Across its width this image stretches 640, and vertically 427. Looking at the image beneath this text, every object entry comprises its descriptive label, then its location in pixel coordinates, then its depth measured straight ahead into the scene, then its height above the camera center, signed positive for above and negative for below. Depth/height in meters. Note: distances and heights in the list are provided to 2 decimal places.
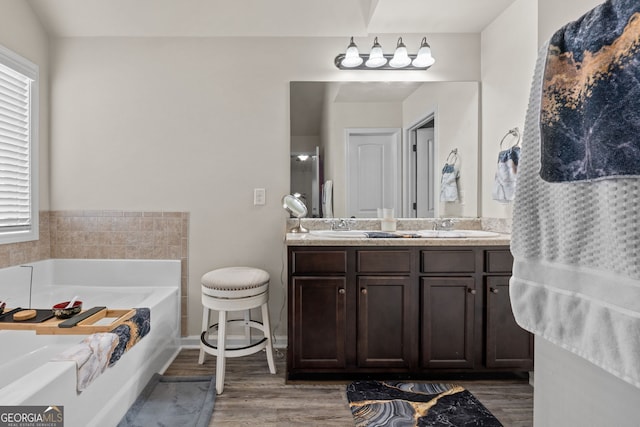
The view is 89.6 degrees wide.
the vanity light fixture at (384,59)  2.33 +1.12
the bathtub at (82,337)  1.19 -0.62
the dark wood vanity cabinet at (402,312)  1.92 -0.60
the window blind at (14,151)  2.10 +0.41
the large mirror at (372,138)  2.46 +0.57
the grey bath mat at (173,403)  1.59 -1.03
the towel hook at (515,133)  2.08 +0.52
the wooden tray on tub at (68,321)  1.55 -0.56
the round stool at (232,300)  1.92 -0.53
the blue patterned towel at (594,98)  0.54 +0.21
